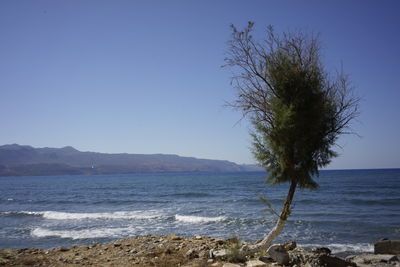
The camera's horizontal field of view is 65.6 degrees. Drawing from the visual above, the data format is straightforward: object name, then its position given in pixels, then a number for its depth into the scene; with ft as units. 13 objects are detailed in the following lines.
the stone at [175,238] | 40.34
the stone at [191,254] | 28.69
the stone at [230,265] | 24.17
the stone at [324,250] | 36.55
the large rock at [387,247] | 38.55
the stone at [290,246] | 35.35
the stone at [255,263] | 24.41
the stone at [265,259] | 25.80
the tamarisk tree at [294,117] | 26.37
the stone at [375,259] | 32.58
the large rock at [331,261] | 25.89
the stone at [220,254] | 27.00
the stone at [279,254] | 25.71
